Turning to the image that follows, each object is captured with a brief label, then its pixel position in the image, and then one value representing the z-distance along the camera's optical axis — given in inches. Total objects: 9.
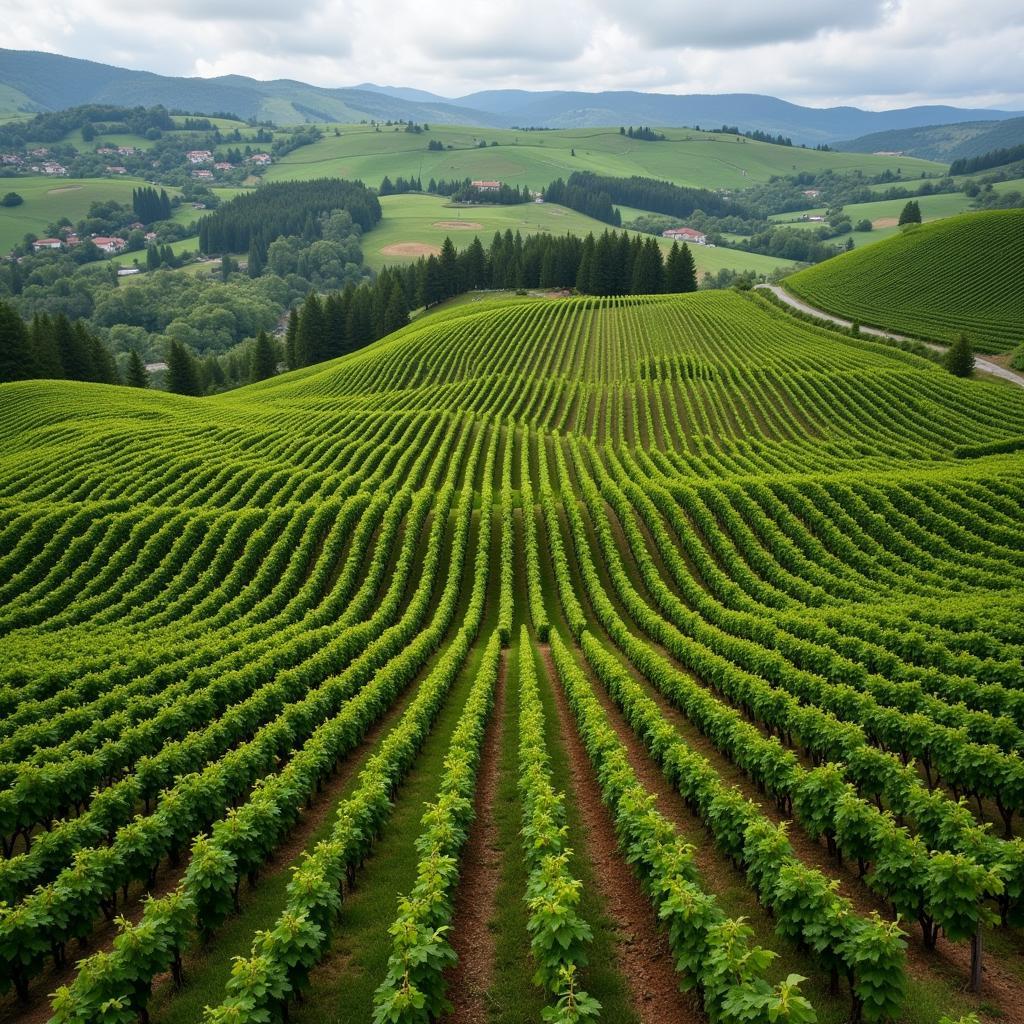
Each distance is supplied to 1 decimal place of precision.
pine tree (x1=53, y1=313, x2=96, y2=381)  3796.8
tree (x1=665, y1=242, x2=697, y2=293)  5310.0
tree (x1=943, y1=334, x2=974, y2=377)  3002.0
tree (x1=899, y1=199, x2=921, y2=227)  6727.4
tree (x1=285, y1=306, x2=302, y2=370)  4884.4
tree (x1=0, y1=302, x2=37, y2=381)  3368.6
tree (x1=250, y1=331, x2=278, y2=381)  4682.6
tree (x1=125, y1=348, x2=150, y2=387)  4084.6
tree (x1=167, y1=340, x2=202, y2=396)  4190.5
